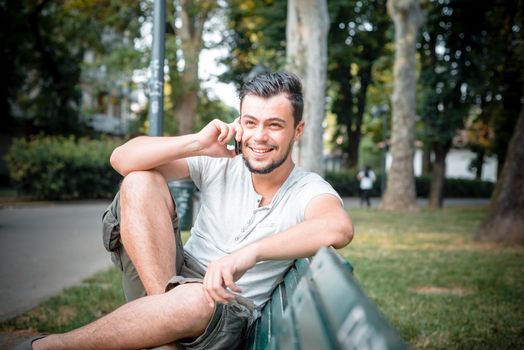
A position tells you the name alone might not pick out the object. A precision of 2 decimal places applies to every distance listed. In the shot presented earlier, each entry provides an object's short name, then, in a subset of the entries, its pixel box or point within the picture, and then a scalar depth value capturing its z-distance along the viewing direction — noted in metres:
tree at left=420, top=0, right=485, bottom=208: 21.22
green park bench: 0.91
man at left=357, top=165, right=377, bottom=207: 23.25
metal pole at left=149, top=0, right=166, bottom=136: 5.86
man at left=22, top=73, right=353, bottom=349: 2.30
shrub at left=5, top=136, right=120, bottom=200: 18.23
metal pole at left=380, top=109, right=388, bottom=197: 25.46
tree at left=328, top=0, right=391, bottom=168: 25.69
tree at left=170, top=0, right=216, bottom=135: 21.27
